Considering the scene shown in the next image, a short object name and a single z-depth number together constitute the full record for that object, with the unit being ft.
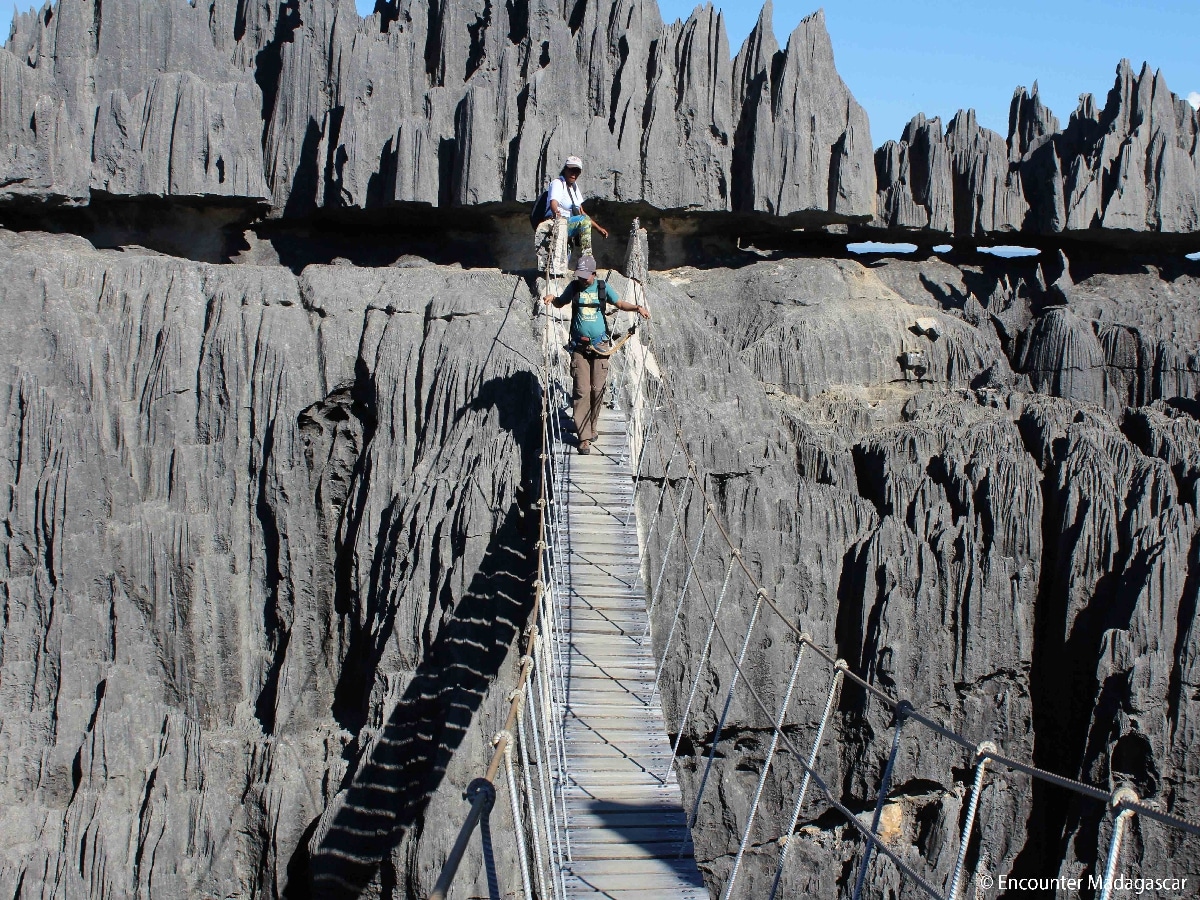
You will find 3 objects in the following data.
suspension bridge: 22.62
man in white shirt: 43.01
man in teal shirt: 35.68
